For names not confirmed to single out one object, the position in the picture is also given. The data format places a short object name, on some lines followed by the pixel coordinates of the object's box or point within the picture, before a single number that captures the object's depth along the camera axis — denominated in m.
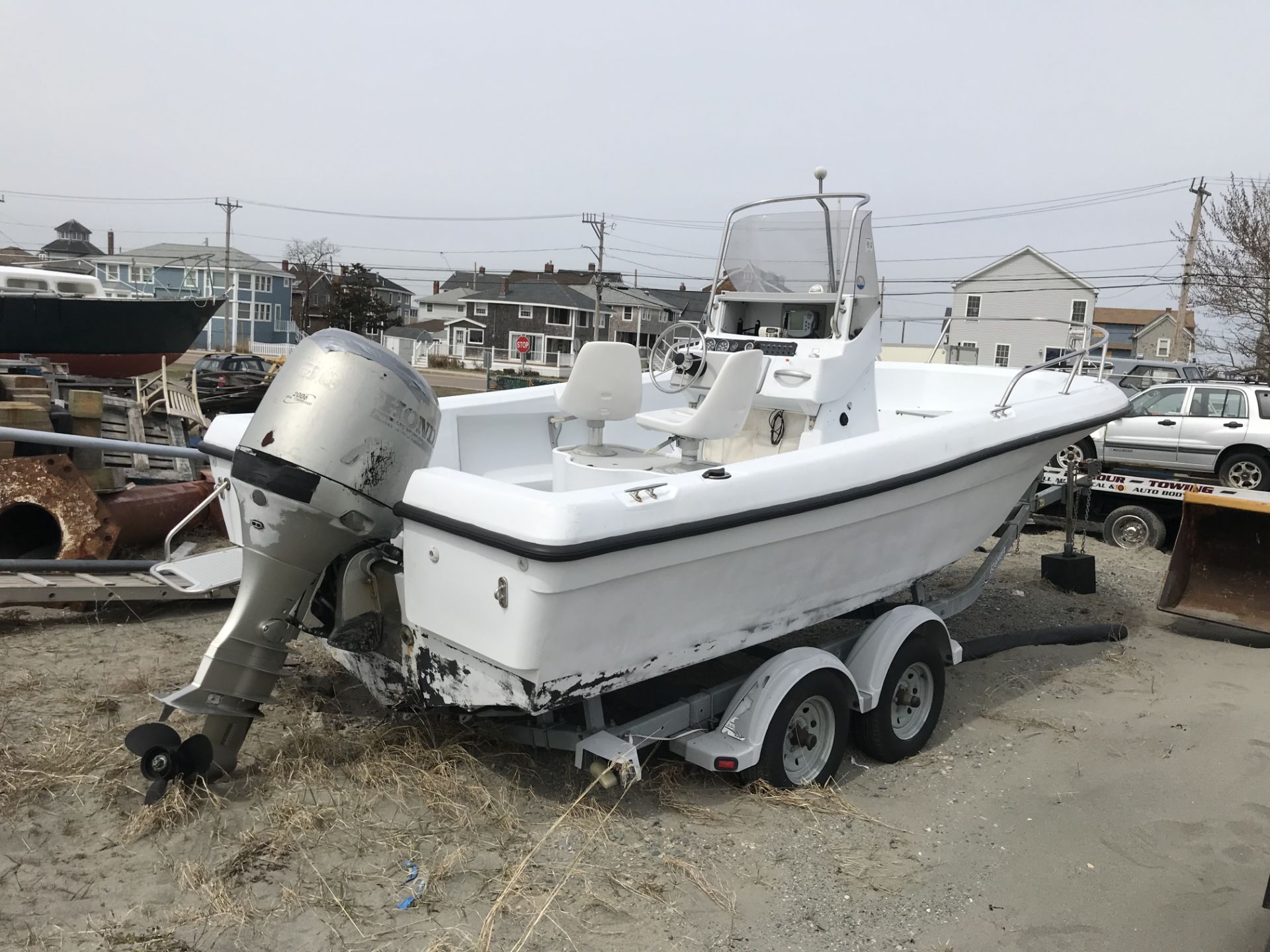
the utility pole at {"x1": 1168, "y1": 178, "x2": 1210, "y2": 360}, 25.69
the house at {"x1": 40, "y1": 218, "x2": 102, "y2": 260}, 53.70
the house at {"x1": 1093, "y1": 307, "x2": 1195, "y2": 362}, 52.83
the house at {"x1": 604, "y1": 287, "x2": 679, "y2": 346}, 59.47
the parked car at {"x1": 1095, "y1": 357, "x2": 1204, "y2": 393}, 13.15
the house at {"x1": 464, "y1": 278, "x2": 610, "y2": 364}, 57.19
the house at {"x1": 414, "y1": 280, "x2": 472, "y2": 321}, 72.06
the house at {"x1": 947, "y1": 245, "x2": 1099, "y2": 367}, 38.03
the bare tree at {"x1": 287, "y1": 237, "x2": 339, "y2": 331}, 61.94
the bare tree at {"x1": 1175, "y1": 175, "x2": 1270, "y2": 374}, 19.67
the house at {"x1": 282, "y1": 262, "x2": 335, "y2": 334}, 57.75
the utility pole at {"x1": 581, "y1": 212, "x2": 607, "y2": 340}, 44.59
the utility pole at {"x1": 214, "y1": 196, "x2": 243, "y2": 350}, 49.72
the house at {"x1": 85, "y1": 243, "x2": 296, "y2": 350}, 54.06
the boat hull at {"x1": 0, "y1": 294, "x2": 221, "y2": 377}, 11.80
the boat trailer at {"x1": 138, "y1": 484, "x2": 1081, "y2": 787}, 3.66
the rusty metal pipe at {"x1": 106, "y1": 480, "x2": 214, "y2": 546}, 6.14
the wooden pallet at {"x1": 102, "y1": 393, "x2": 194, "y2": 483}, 7.61
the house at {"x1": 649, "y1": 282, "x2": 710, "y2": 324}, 62.16
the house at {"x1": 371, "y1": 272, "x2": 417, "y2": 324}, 74.00
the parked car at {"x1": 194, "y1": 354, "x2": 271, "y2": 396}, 18.02
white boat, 3.15
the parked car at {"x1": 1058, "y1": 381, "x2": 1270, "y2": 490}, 9.63
